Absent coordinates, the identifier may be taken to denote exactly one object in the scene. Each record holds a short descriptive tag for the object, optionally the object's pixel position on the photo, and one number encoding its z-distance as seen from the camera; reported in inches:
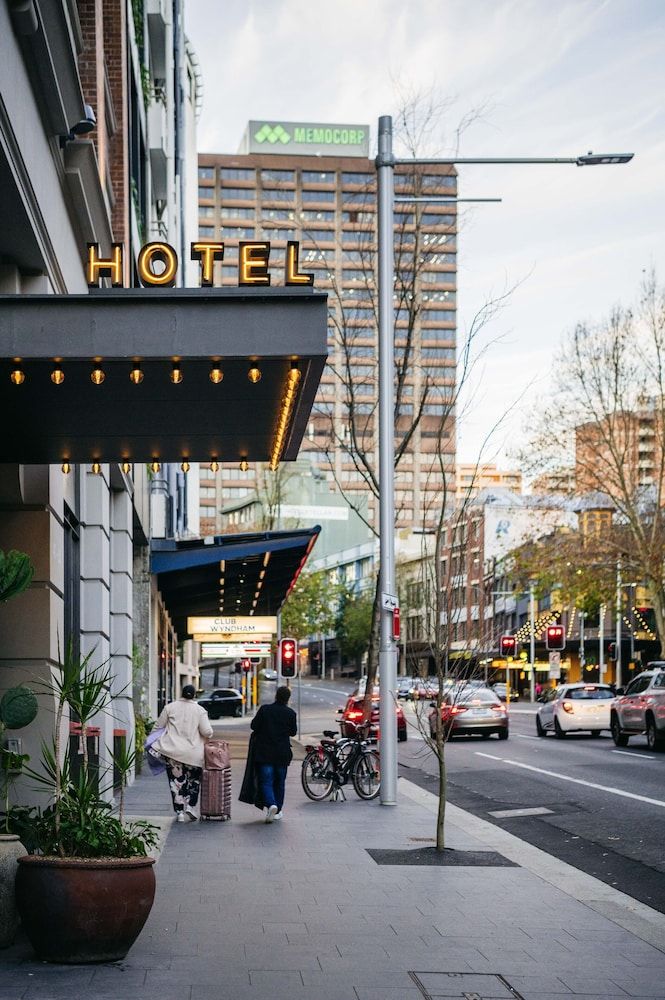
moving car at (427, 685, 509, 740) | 1464.1
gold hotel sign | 395.5
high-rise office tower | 6053.2
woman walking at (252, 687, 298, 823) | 656.4
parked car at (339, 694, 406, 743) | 1249.4
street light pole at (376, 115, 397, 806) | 761.0
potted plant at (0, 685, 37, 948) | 313.0
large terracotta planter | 299.7
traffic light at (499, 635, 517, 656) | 1782.2
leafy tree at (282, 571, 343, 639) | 3225.9
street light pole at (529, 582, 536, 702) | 3498.5
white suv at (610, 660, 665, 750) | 1199.6
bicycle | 789.9
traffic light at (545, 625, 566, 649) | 1750.7
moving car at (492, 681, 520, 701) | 3100.4
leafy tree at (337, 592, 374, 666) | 4945.9
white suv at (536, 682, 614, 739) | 1462.8
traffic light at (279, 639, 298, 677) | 1513.3
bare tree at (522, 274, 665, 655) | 1843.0
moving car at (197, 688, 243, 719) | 2504.9
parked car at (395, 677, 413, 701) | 1899.6
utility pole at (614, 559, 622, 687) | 3391.7
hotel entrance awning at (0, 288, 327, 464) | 360.5
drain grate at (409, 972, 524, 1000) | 288.2
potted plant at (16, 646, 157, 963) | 300.0
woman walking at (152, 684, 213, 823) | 670.5
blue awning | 1067.9
